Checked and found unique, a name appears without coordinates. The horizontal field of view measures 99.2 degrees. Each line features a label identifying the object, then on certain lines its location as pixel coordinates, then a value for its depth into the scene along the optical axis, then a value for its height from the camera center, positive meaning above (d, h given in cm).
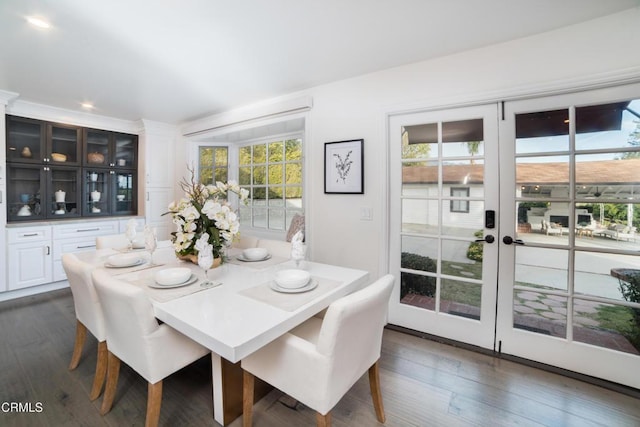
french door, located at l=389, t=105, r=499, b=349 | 215 -9
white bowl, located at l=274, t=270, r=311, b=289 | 145 -38
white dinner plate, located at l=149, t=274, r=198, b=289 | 150 -42
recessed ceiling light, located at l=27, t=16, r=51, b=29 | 173 +121
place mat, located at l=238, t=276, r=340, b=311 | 129 -44
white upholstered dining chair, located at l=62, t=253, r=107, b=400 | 156 -58
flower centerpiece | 177 -9
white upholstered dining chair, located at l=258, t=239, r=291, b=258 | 228 -32
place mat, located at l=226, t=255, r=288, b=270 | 199 -40
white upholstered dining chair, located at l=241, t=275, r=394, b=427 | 108 -64
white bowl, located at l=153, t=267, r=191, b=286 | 151 -38
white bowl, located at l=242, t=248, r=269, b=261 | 212 -35
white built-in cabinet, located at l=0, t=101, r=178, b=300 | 308 -18
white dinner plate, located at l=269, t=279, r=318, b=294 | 144 -42
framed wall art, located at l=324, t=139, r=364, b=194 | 258 +43
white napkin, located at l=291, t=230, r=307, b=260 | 179 -26
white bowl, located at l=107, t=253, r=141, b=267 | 186 -36
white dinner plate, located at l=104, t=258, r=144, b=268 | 186 -39
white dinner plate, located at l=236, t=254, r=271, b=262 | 212 -38
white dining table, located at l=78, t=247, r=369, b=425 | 104 -45
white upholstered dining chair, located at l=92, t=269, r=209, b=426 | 123 -63
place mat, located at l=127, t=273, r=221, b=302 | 137 -44
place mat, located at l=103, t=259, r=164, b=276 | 176 -41
